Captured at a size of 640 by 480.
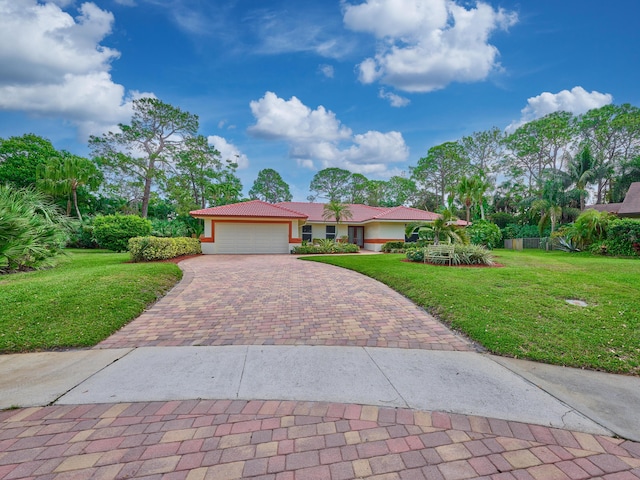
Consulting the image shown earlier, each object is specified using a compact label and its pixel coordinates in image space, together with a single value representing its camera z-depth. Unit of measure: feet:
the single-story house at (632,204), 66.10
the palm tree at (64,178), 71.36
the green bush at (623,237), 43.21
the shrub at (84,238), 63.52
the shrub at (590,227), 48.19
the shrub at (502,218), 96.43
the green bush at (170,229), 66.01
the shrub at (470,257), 35.76
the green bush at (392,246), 67.05
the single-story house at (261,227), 59.57
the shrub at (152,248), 40.22
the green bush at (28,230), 21.54
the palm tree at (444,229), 41.93
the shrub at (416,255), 39.52
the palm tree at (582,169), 81.00
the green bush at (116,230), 56.03
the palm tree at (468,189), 70.18
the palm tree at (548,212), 75.41
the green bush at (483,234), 57.41
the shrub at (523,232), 78.89
